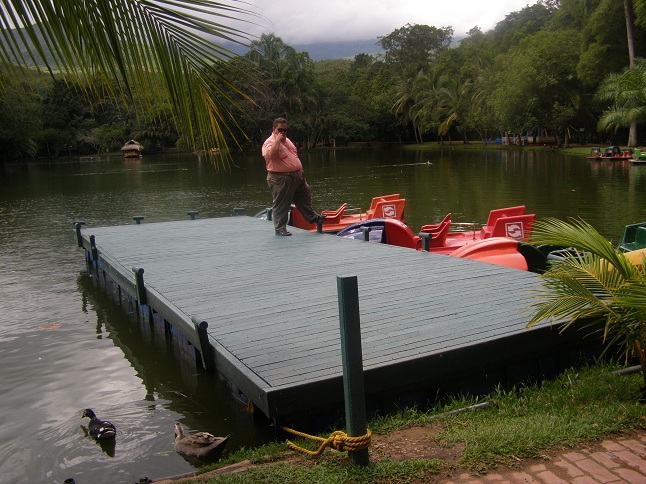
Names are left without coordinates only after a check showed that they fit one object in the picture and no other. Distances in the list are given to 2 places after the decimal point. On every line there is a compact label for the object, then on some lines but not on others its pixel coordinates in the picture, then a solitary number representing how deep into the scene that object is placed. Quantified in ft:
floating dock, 16.07
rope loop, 12.28
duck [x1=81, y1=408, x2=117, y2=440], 18.39
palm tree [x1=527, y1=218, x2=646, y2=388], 14.46
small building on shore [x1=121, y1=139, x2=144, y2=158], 253.44
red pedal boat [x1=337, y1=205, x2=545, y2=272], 31.40
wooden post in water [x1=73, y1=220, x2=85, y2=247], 44.01
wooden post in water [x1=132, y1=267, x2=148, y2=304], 25.90
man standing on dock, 34.55
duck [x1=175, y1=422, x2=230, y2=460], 15.80
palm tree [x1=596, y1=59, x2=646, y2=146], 125.29
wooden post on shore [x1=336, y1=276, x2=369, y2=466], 12.31
